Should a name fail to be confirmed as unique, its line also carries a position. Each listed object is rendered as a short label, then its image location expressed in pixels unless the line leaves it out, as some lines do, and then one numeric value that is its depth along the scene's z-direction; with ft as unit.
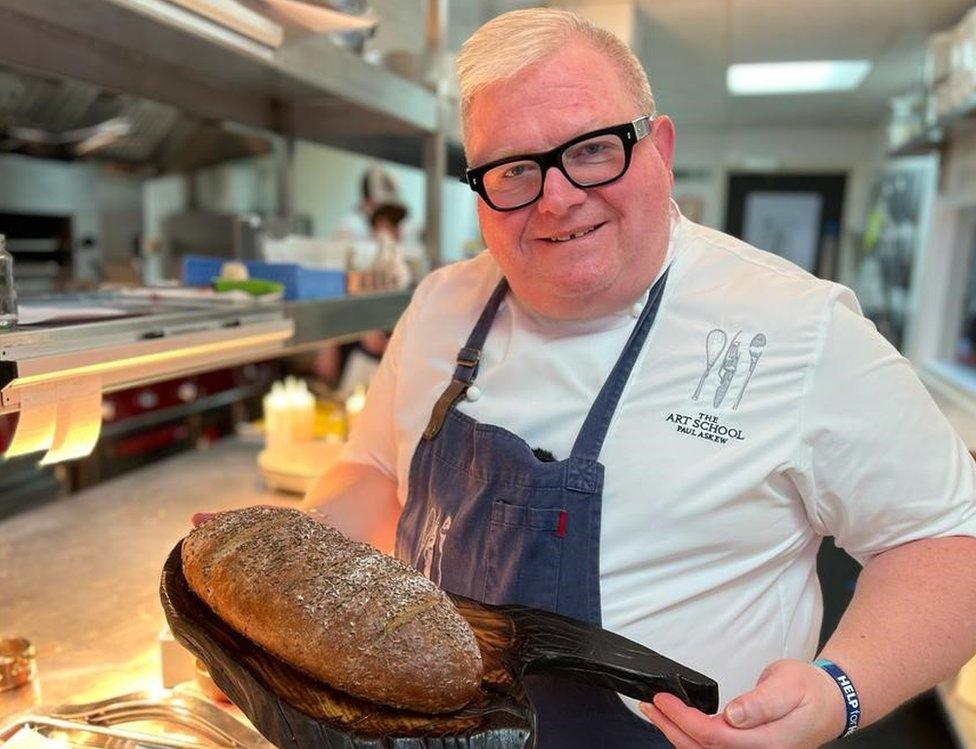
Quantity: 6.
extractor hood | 9.96
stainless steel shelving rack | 3.35
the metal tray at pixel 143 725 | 3.03
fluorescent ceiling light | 15.33
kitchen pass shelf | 2.93
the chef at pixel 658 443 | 3.04
